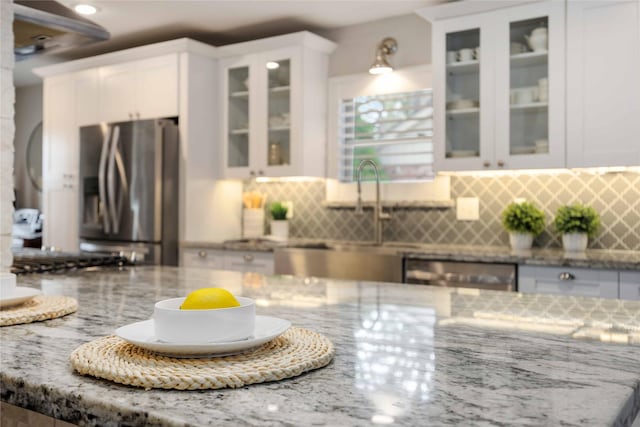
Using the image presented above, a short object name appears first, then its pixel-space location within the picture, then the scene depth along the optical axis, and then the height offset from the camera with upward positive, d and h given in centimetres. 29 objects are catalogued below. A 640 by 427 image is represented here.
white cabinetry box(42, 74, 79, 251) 488 +39
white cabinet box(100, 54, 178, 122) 435 +93
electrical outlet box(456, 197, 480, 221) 374 +3
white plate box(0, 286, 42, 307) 122 -18
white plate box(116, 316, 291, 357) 81 -18
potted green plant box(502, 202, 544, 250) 333 -5
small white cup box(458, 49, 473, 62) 345 +92
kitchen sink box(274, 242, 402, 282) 330 -29
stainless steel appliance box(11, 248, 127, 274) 204 -18
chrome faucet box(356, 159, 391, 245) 386 +2
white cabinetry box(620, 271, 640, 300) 269 -32
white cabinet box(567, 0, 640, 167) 299 +67
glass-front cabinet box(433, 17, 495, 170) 338 +69
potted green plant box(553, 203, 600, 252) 318 -6
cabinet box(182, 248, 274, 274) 384 -32
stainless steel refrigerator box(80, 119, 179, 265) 420 +16
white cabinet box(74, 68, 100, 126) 477 +93
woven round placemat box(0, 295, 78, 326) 113 -20
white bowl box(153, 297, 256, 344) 82 -16
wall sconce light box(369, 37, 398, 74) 355 +99
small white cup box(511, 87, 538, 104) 325 +65
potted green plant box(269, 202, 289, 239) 442 -6
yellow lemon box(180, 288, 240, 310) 84 -12
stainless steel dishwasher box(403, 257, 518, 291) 299 -32
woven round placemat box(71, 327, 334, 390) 73 -20
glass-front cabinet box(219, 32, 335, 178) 408 +76
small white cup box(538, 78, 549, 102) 321 +67
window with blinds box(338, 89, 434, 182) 395 +53
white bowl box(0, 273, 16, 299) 122 -15
